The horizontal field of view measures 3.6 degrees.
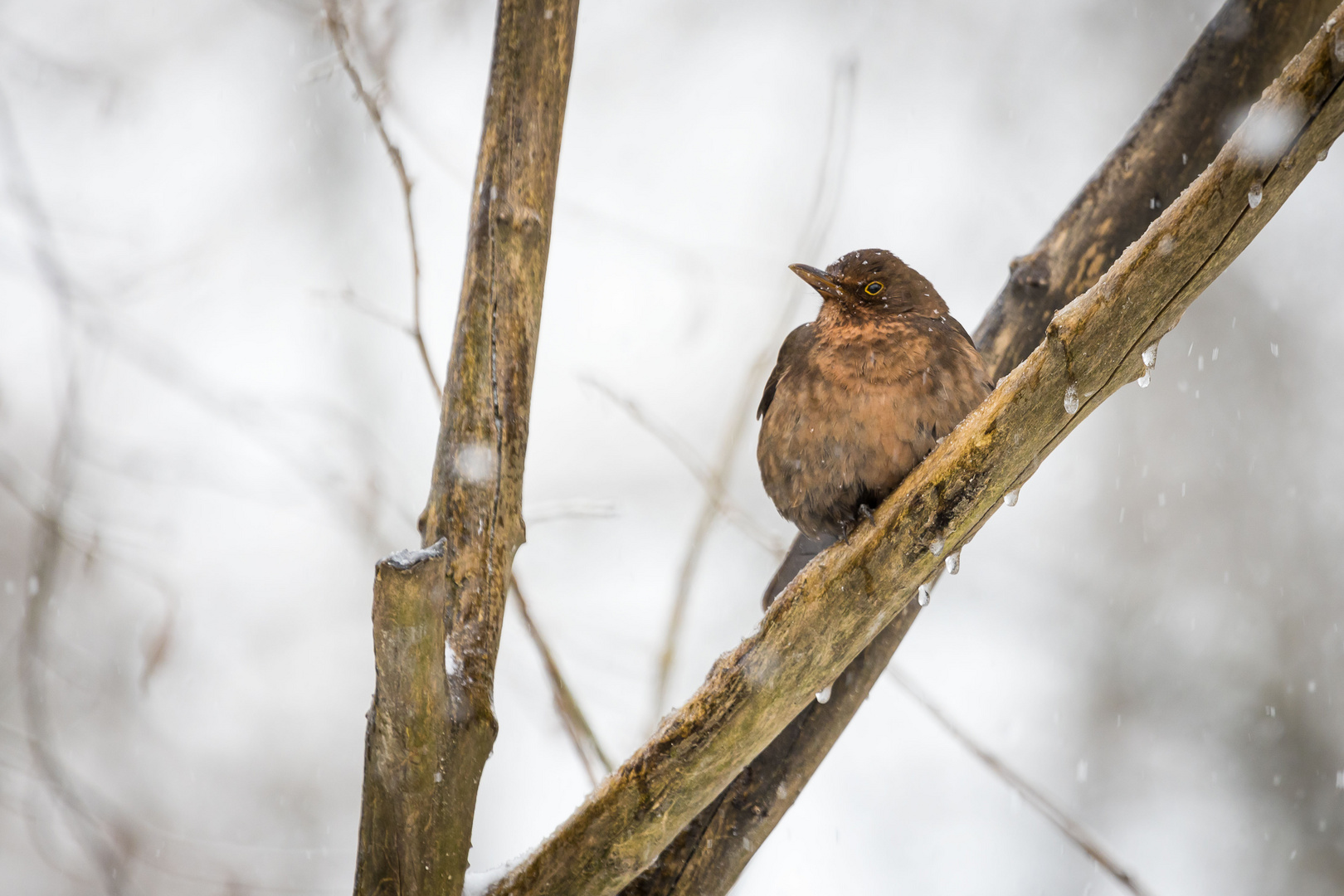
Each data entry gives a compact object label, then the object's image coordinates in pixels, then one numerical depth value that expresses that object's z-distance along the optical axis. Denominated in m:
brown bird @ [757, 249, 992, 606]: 9.44
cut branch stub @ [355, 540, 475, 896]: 9.33
